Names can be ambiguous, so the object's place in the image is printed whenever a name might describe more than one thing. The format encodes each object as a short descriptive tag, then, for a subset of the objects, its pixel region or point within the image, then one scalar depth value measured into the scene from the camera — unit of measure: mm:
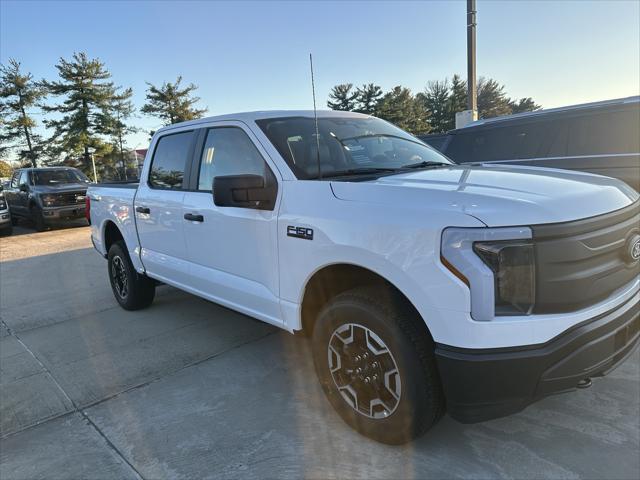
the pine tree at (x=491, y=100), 68250
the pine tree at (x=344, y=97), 52656
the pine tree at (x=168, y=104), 45125
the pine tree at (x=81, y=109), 36531
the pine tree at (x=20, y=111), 34406
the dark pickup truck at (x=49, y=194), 13430
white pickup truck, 1901
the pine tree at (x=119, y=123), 38750
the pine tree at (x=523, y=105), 70812
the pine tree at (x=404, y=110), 50062
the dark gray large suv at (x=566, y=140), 4527
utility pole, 10125
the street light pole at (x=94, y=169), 36375
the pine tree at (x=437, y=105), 59969
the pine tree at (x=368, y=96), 52781
